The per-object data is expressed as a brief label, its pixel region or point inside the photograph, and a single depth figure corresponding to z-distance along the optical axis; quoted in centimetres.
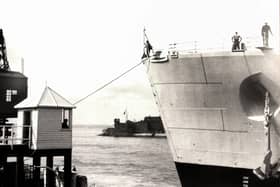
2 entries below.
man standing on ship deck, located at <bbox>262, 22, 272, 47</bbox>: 1841
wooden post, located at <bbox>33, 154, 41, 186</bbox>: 1794
